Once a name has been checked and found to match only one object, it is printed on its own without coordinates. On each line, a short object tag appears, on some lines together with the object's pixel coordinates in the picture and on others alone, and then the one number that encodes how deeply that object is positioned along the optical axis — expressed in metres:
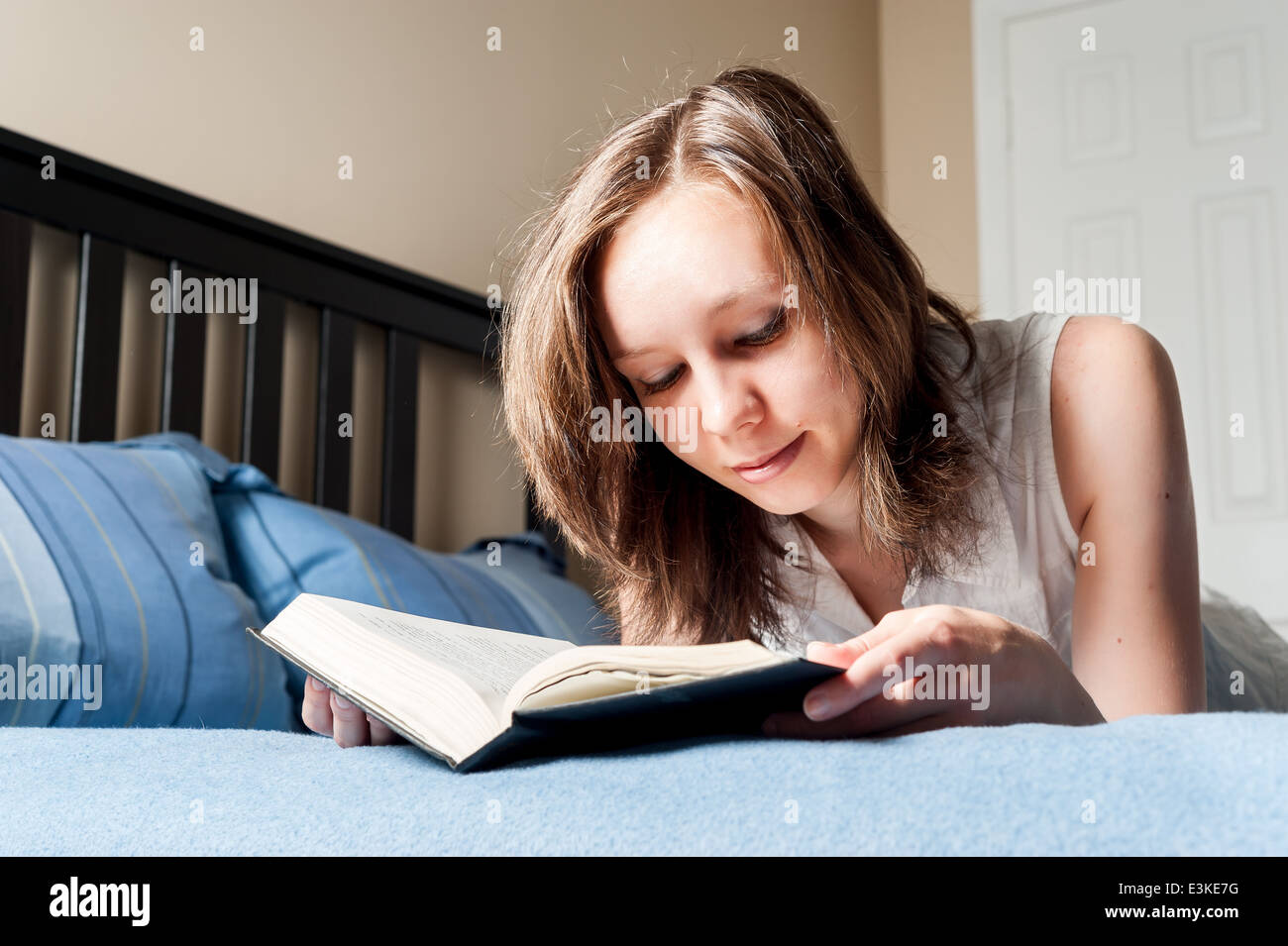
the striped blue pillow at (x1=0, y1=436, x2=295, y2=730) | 0.93
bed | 0.38
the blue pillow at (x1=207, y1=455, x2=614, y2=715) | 1.27
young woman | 0.84
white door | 2.38
